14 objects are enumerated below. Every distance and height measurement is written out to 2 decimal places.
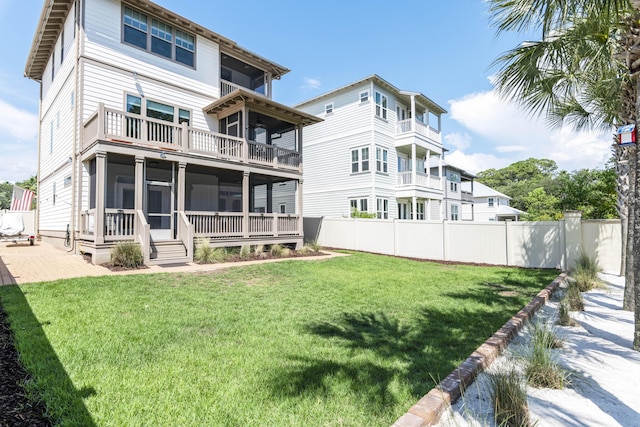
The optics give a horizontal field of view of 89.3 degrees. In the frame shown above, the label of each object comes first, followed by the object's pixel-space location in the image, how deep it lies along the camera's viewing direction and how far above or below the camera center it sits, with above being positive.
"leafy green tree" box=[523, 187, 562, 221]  31.02 +1.68
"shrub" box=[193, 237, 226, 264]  10.56 -1.04
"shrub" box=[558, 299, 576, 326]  4.91 -1.51
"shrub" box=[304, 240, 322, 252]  14.20 -1.12
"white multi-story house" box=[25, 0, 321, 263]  10.50 +3.42
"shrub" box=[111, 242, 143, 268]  8.88 -0.89
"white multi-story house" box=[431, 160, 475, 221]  29.59 +2.83
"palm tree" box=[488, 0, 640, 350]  3.98 +2.87
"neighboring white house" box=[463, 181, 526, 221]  41.73 +1.92
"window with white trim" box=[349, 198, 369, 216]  20.00 +1.01
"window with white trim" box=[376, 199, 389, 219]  20.09 +0.79
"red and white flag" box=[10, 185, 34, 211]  19.39 +1.45
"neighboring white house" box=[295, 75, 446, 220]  20.09 +4.70
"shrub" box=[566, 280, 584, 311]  5.82 -1.48
